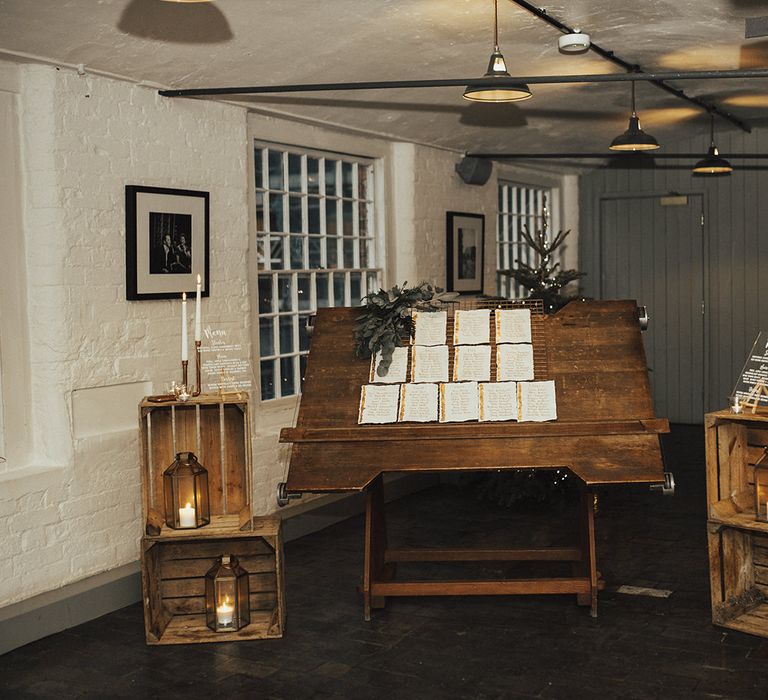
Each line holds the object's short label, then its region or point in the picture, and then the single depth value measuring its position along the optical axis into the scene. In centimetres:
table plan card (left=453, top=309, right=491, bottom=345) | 544
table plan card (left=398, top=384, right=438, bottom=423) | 510
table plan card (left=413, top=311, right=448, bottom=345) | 547
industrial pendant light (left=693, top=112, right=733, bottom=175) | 841
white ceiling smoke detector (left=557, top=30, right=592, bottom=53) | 536
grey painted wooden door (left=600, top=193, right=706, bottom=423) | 1103
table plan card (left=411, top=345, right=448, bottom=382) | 530
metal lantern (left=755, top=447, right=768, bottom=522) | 485
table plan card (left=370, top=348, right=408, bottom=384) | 533
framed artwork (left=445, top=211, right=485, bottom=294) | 887
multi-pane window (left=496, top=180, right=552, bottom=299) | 1042
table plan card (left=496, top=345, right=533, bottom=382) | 524
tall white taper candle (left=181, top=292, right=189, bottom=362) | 486
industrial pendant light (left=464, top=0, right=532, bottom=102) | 467
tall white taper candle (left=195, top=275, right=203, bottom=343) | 484
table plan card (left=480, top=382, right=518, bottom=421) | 505
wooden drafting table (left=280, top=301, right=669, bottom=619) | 485
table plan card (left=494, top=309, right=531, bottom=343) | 541
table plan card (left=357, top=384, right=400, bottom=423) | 512
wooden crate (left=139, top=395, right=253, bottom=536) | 500
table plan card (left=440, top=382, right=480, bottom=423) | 507
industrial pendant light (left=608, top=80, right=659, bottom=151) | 654
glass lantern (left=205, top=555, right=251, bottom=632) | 493
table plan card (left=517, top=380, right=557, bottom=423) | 503
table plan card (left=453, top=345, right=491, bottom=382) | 527
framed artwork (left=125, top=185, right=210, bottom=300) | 563
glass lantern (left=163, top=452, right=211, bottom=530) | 490
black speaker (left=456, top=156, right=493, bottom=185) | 898
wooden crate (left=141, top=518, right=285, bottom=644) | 493
